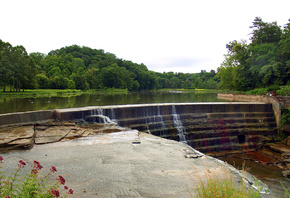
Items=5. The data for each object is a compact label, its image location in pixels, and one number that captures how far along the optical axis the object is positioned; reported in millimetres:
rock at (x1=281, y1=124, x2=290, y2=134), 16691
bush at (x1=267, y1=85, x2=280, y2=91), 29450
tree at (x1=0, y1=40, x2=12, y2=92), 46625
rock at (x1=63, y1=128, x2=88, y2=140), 9286
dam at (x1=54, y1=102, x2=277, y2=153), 13602
